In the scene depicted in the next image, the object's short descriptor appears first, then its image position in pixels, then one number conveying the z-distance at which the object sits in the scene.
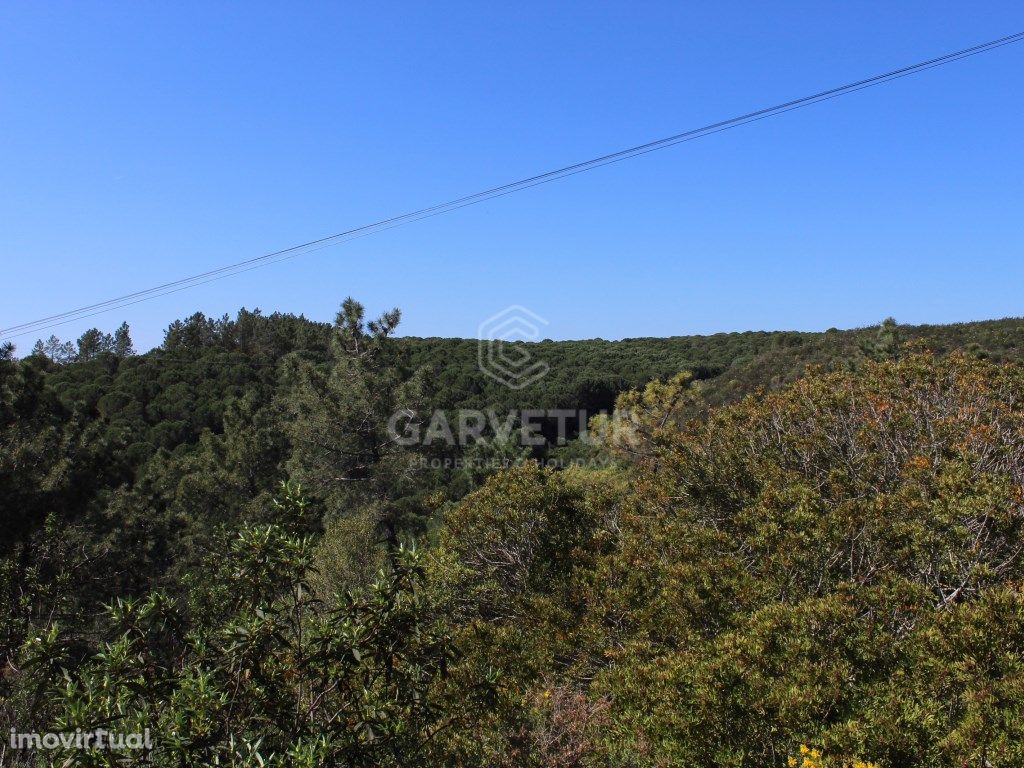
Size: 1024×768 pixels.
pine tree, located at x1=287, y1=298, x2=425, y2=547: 19.89
